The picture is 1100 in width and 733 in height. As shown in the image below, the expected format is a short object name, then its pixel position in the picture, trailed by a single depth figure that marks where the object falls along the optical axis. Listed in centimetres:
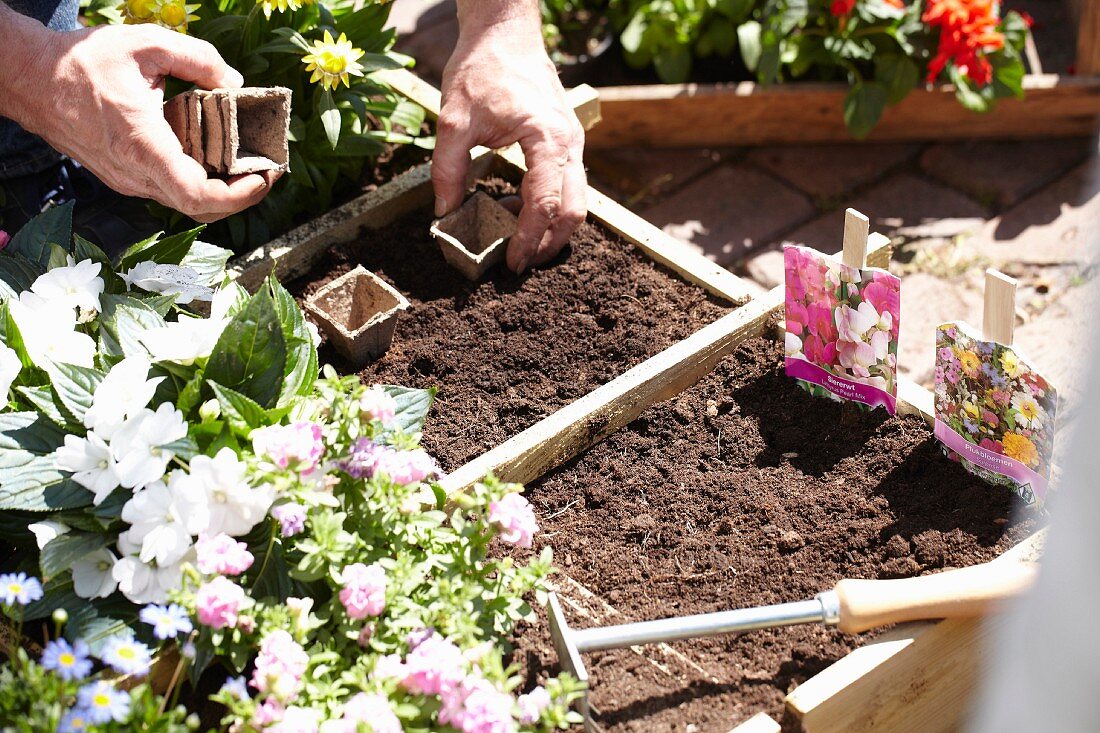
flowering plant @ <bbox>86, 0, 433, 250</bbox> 220
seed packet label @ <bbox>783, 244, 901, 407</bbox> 184
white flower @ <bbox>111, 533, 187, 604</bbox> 145
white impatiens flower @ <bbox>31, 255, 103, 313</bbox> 175
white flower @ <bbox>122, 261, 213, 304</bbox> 188
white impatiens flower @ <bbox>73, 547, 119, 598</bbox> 149
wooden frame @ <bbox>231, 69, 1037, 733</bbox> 155
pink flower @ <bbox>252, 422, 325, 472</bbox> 141
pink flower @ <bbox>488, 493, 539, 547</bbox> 146
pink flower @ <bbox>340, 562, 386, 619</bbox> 139
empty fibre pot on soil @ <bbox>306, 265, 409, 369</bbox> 212
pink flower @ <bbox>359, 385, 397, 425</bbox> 148
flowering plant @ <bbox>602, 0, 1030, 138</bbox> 308
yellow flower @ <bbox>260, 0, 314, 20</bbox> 212
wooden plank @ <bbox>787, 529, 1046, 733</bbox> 152
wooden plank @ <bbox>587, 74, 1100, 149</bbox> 335
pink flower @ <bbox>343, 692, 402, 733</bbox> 127
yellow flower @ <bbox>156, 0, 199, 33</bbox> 216
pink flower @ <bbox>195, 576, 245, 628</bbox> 134
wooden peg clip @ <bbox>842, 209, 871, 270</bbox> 181
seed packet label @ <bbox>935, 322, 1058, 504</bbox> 167
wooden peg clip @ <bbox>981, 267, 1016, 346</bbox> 165
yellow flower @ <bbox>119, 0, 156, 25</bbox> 217
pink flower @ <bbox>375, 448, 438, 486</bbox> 150
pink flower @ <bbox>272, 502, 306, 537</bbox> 143
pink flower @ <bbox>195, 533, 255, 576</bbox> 137
